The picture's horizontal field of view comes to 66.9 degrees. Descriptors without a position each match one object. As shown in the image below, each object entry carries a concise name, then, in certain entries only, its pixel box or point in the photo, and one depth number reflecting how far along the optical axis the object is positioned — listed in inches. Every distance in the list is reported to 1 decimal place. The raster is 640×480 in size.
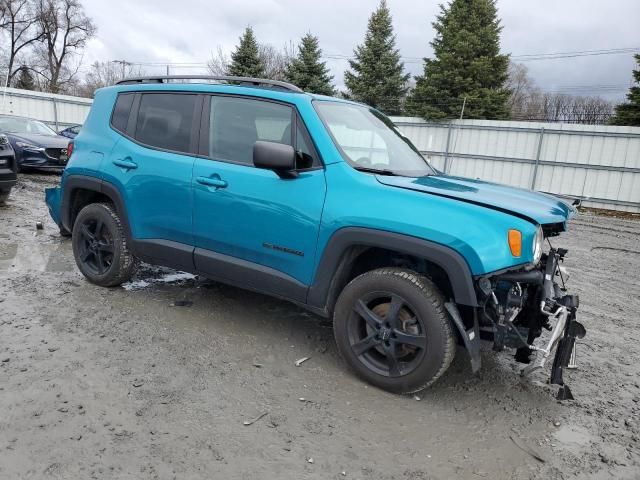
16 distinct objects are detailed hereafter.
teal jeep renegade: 110.8
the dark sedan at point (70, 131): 668.6
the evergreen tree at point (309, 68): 1117.1
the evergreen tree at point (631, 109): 724.0
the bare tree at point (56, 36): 1787.6
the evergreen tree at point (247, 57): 1151.6
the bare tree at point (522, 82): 2132.1
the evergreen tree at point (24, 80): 1857.8
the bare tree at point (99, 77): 2234.1
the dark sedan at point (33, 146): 454.6
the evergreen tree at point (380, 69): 1155.9
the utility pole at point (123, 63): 2092.2
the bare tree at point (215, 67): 1850.4
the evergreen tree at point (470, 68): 968.3
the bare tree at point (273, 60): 1764.3
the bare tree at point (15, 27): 1726.1
